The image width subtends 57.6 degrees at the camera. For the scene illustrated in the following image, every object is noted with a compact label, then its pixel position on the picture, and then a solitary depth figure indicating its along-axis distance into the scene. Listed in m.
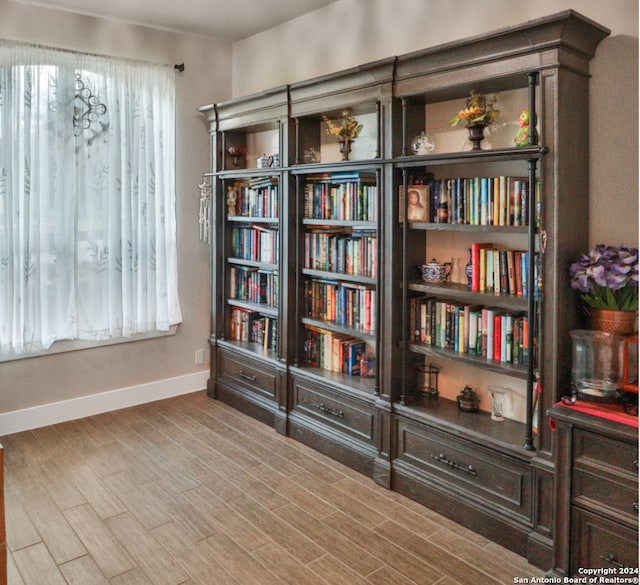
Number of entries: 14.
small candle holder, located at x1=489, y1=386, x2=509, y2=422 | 2.85
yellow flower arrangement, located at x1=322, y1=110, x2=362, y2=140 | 3.41
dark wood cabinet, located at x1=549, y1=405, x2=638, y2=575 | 2.04
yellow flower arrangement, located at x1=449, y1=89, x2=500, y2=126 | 2.72
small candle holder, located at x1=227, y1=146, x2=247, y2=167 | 4.38
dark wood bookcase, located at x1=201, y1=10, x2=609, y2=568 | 2.40
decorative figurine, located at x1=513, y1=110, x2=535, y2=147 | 2.53
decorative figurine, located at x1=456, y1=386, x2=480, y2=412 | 2.94
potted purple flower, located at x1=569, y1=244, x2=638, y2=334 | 2.24
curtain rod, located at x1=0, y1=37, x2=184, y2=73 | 3.62
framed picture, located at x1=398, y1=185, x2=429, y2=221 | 2.98
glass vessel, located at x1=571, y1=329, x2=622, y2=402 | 2.22
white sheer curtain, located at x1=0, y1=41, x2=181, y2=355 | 3.69
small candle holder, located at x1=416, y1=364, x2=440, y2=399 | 3.19
